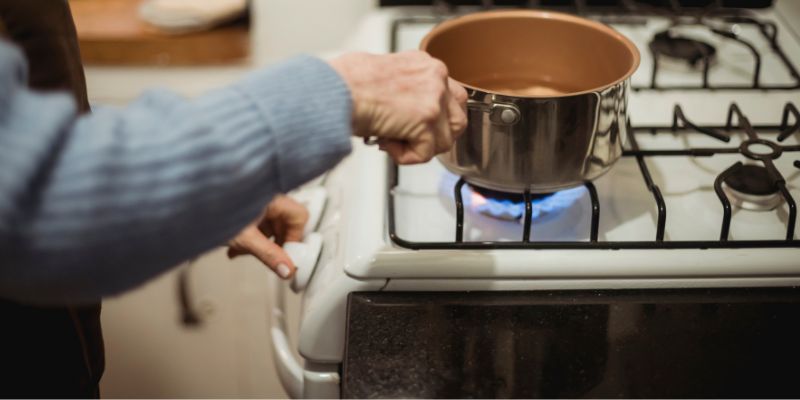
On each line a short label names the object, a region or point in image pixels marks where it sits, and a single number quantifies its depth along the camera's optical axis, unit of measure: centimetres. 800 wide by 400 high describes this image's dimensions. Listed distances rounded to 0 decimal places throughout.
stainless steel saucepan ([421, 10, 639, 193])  66
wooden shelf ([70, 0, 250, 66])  129
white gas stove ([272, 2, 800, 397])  68
